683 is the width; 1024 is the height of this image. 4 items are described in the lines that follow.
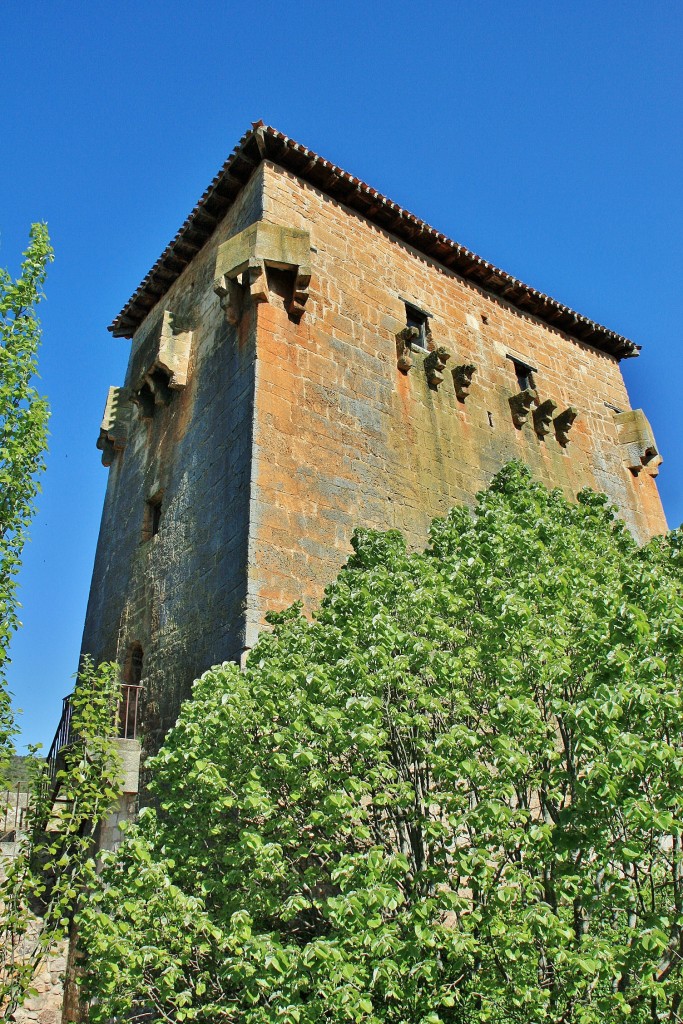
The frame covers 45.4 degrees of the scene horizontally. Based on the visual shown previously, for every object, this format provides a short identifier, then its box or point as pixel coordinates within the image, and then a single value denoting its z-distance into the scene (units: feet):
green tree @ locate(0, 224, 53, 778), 27.76
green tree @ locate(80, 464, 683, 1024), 15.64
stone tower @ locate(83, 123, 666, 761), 32.19
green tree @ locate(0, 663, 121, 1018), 25.20
